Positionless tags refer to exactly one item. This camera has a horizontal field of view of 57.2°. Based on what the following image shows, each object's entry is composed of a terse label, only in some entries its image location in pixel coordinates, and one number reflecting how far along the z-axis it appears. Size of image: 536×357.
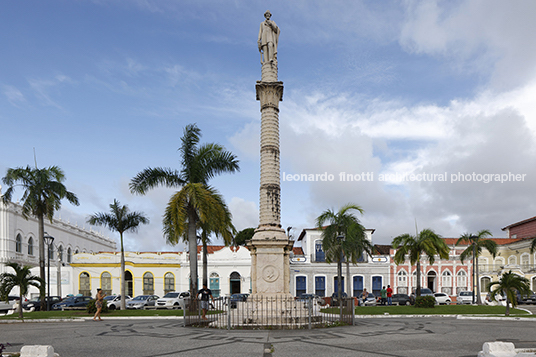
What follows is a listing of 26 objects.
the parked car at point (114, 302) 35.22
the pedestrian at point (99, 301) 21.47
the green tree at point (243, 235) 68.06
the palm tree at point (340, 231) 31.78
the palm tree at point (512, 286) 20.67
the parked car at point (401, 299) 38.94
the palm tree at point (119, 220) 31.72
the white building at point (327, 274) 47.69
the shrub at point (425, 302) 28.59
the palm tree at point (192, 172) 24.33
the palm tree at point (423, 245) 33.88
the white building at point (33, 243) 46.50
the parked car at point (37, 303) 34.10
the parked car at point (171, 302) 34.66
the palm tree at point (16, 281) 22.88
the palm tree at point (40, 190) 31.33
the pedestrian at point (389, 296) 37.20
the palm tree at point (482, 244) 40.78
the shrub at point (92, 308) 25.61
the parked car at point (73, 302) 33.91
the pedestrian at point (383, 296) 39.37
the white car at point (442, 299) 40.56
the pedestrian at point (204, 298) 18.89
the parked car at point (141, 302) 35.28
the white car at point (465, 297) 40.88
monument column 18.55
